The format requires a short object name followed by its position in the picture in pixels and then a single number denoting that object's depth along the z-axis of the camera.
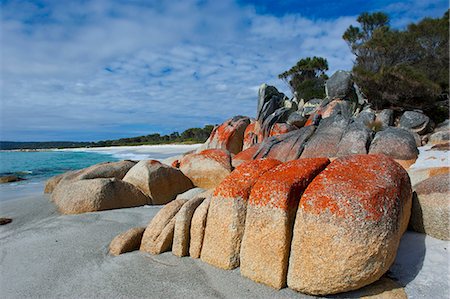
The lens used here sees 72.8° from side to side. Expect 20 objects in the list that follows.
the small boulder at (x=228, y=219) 3.48
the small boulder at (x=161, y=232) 4.05
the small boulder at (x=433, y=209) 3.76
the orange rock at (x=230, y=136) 15.27
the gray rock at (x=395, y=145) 8.87
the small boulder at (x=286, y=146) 9.92
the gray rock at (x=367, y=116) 15.89
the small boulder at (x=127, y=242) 4.17
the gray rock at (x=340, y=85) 22.23
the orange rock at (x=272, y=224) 3.10
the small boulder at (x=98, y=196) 6.34
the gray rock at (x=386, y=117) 16.66
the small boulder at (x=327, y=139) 9.53
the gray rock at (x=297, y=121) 15.89
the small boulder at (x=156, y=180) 7.58
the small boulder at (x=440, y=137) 12.68
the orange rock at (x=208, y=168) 8.78
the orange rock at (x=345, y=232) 2.79
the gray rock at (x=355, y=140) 9.16
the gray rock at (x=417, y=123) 15.15
